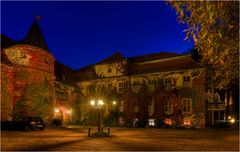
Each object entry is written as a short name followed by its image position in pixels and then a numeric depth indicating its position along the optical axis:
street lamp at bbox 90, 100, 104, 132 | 16.50
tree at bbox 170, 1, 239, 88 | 4.76
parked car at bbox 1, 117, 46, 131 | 17.29
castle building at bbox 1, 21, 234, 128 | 21.06
